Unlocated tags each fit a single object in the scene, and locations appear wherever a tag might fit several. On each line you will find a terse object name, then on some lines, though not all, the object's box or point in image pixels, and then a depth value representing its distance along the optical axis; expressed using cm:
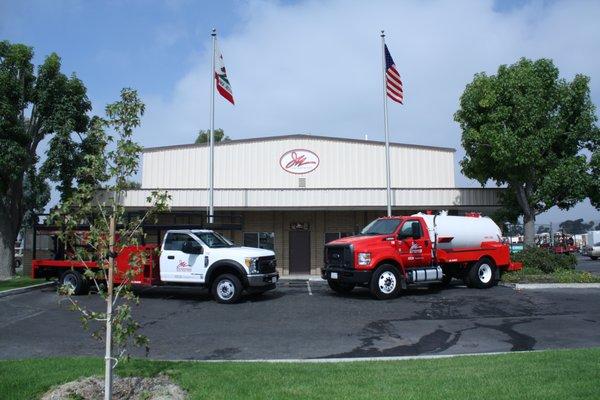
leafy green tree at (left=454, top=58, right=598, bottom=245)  1997
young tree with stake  598
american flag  2236
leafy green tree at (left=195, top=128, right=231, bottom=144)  4696
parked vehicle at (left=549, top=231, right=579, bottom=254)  4045
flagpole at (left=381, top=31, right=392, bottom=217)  2230
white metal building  2670
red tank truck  1509
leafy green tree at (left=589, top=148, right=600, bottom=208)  2012
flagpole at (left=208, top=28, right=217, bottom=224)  2217
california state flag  2203
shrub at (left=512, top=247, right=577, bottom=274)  1956
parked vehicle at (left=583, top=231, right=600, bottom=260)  4315
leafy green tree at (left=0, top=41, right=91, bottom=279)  2047
